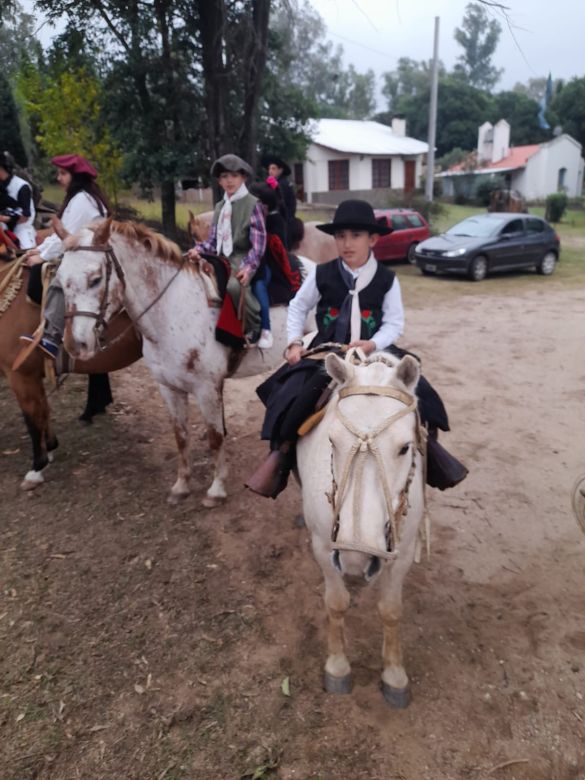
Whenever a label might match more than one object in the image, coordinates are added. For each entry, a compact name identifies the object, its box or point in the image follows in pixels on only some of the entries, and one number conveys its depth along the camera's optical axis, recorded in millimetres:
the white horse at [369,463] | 1955
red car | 16391
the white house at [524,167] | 40719
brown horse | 4652
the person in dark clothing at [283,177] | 6738
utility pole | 20094
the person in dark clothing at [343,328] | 2822
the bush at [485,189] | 38688
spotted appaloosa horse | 3652
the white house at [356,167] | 32000
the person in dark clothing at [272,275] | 4559
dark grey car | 14711
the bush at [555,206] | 28438
